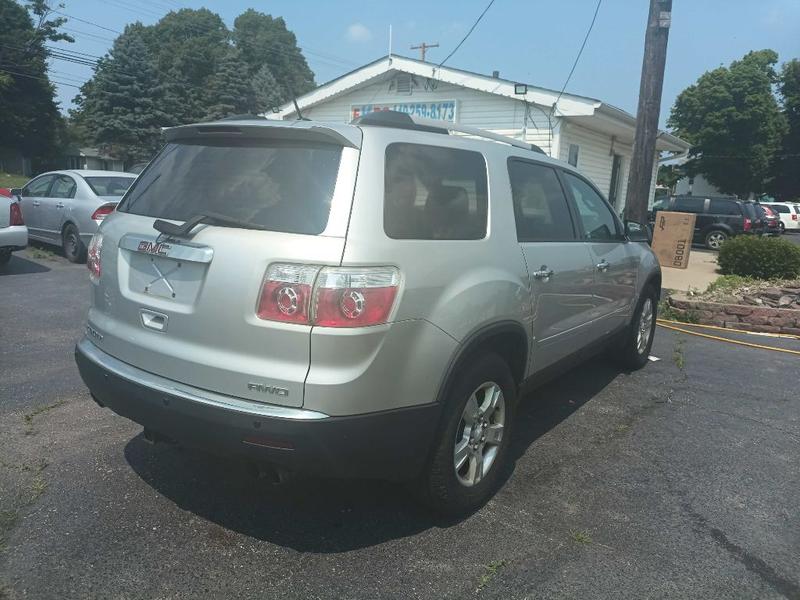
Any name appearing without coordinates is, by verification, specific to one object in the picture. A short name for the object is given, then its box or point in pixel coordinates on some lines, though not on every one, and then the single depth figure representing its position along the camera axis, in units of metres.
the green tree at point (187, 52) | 45.85
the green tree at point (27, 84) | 47.06
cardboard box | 13.72
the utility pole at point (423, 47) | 33.16
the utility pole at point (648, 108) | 9.29
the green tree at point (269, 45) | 68.69
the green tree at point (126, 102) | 37.91
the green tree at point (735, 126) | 42.56
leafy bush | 10.79
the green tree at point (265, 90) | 41.44
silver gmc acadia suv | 2.39
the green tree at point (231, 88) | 40.16
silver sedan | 9.89
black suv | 20.22
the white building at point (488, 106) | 14.20
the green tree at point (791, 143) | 48.09
